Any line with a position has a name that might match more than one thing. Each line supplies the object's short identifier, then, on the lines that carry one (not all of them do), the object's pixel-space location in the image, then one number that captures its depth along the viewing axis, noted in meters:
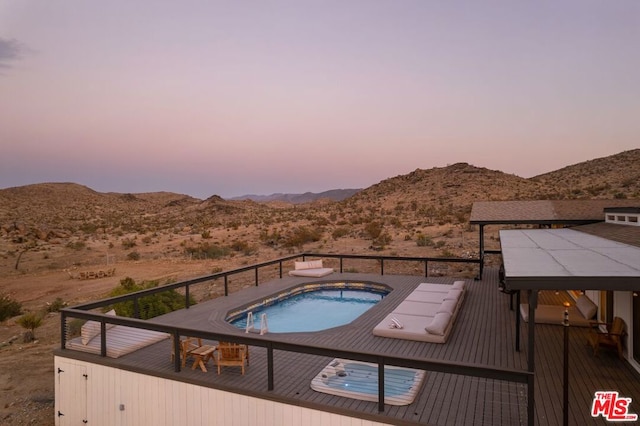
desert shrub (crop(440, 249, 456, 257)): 19.32
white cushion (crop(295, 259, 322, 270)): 14.62
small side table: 6.03
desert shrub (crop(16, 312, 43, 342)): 10.82
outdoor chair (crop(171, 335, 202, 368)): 6.14
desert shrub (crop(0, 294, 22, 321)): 12.67
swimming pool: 10.58
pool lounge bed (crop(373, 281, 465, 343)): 7.20
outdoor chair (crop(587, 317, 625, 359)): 5.92
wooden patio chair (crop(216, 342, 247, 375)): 5.78
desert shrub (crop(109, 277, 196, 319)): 10.34
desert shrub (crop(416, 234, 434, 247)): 22.45
